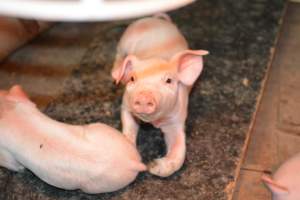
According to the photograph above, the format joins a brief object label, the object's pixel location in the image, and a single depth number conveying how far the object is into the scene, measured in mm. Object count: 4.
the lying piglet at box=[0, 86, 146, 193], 1005
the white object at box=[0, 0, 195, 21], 726
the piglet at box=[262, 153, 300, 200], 991
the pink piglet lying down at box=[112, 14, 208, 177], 1026
